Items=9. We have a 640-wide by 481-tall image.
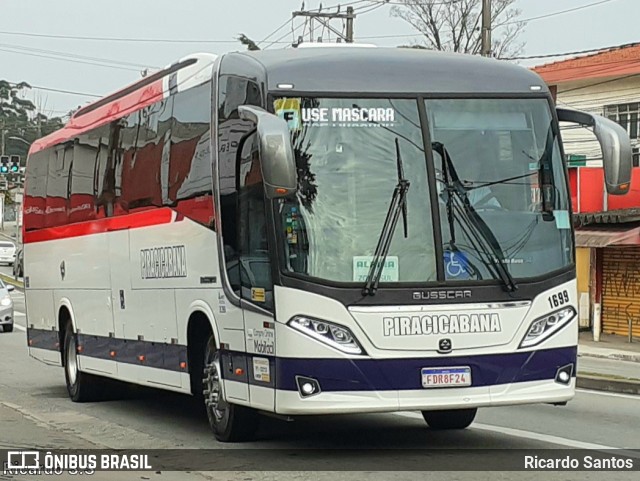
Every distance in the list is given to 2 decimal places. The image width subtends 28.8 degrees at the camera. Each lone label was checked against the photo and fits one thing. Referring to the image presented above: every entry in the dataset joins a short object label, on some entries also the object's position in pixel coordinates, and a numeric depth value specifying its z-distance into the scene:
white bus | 9.69
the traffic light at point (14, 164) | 59.47
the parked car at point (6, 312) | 30.94
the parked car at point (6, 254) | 71.19
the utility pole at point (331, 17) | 41.03
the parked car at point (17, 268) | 60.29
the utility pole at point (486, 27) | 27.34
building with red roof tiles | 28.36
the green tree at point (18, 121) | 109.31
